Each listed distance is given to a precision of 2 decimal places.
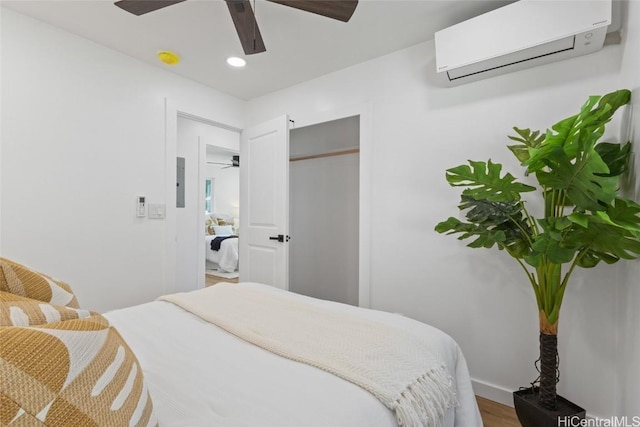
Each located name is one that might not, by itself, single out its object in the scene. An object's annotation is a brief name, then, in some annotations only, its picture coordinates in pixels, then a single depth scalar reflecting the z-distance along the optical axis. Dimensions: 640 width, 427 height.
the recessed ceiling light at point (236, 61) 2.56
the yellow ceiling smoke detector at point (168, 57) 2.45
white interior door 2.88
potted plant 1.17
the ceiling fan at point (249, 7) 1.48
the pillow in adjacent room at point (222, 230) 6.36
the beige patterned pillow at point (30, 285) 0.80
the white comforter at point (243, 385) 0.80
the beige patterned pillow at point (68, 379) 0.43
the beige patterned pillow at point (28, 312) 0.62
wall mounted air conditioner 1.54
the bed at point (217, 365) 0.49
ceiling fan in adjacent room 6.86
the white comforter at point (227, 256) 5.54
